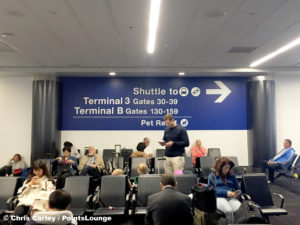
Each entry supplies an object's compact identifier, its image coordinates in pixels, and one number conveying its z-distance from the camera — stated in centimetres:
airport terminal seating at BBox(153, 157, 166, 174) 596
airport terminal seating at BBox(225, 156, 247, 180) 586
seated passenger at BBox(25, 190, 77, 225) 192
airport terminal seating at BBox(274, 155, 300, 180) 645
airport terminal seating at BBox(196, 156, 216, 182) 600
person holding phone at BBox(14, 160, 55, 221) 332
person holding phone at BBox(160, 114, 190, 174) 444
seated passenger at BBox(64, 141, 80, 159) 795
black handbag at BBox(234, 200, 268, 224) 266
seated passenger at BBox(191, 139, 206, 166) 807
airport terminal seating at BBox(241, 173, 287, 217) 373
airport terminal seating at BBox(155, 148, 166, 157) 805
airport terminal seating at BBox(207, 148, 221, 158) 816
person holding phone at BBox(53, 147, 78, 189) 574
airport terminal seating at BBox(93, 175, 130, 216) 388
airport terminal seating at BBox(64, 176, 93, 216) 379
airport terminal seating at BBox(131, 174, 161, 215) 387
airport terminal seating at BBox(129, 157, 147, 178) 561
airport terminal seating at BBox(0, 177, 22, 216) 381
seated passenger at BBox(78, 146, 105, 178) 546
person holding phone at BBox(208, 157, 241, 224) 332
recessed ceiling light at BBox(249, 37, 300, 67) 562
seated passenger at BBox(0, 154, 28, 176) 765
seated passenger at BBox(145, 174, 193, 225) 237
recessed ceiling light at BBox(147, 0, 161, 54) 381
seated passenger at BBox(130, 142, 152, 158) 623
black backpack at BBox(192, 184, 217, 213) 288
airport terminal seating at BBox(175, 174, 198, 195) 392
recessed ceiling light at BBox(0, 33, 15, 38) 497
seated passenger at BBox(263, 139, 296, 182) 668
